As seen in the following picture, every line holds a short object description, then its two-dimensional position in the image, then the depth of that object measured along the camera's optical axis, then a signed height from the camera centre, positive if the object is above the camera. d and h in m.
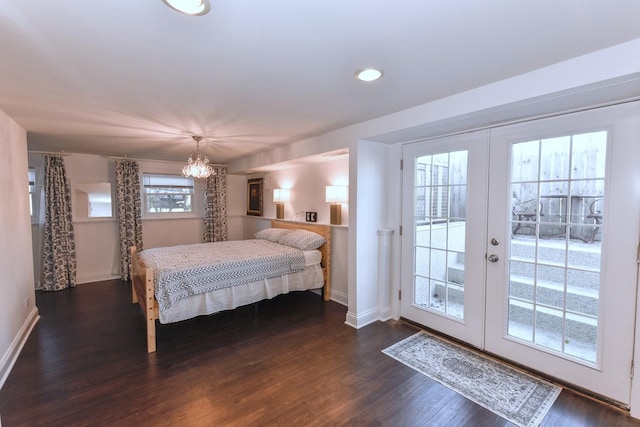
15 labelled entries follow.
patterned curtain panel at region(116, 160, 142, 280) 5.04 -0.17
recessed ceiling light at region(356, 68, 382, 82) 1.85 +0.81
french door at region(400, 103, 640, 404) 1.97 -0.35
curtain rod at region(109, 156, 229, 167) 4.99 +0.71
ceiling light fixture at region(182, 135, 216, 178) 3.66 +0.39
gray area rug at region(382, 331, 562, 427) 1.98 -1.41
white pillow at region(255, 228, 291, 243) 4.41 -0.56
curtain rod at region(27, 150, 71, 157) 4.44 +0.72
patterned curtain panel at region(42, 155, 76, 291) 4.46 -0.39
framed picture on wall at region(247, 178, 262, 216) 5.87 +0.05
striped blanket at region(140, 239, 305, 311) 2.83 -0.73
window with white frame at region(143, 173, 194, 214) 5.58 +0.12
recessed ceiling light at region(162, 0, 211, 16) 1.18 +0.79
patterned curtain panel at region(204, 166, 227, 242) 5.94 -0.15
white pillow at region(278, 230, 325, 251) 3.96 -0.57
